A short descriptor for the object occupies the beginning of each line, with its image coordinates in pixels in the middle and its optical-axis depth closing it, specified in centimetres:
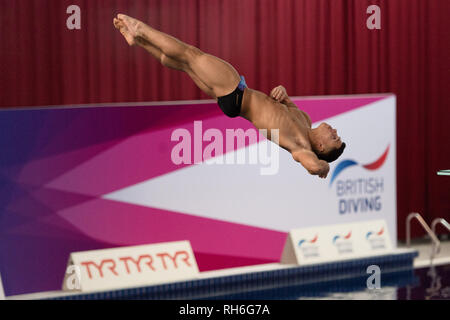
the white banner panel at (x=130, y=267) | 1418
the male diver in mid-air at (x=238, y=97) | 895
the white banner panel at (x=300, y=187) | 1520
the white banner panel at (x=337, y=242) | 1612
